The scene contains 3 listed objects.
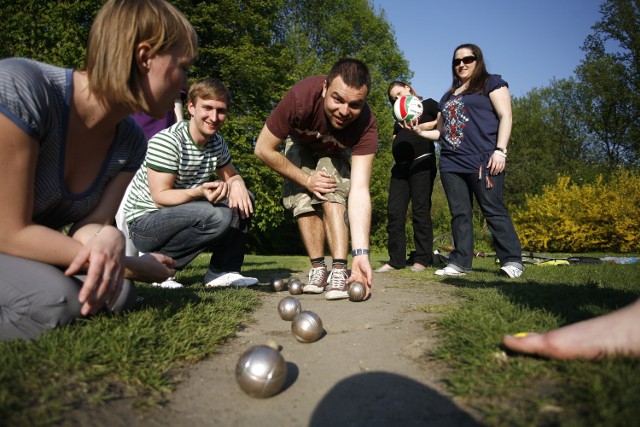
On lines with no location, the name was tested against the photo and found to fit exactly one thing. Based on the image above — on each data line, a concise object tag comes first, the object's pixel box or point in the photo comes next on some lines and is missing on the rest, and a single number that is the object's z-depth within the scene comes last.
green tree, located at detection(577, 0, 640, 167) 33.53
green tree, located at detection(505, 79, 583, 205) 43.22
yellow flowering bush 18.08
